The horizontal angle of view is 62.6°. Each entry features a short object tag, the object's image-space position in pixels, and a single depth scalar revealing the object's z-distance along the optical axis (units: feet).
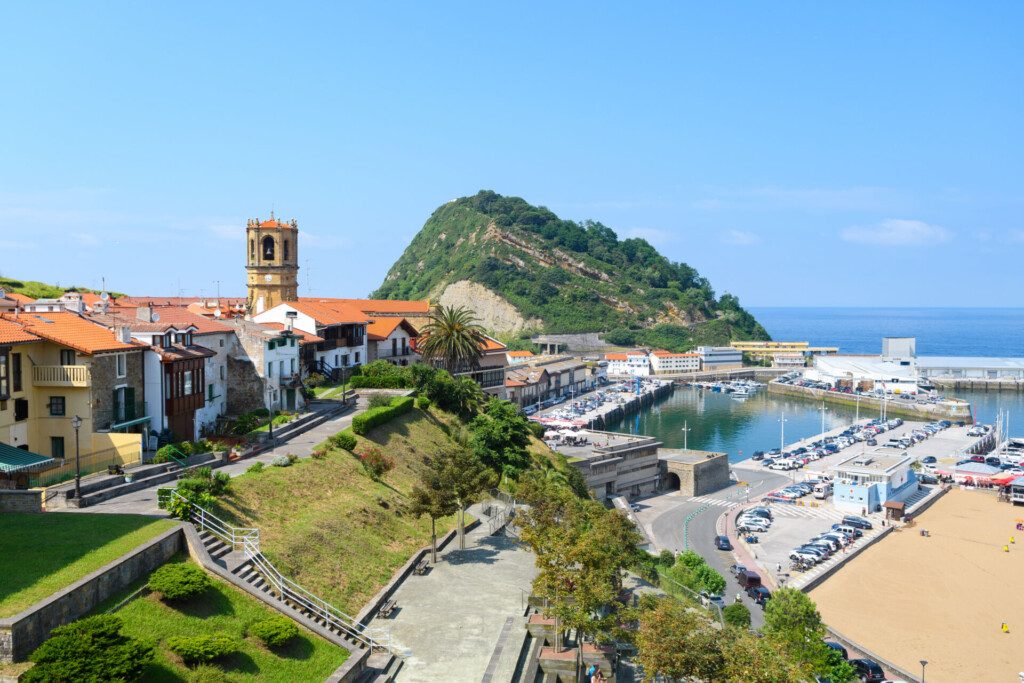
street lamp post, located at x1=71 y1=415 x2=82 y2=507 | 82.79
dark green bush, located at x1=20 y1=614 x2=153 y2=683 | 51.85
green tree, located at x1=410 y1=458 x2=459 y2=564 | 99.55
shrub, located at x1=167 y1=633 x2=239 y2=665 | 61.00
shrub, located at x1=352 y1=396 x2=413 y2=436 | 137.28
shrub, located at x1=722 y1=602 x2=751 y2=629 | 125.08
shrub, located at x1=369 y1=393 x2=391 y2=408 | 160.63
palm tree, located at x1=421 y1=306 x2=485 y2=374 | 208.54
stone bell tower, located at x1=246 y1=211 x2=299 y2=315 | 224.53
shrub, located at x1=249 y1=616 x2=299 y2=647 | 67.46
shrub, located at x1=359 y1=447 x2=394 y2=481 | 123.34
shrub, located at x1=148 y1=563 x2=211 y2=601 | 67.15
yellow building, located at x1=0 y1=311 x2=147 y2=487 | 96.32
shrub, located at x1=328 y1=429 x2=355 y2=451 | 126.31
